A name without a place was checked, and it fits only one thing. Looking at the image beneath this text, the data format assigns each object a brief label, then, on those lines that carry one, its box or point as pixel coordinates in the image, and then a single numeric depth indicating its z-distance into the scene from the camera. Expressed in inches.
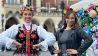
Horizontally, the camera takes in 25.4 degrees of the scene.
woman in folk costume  108.9
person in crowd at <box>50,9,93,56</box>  108.0
